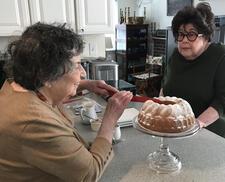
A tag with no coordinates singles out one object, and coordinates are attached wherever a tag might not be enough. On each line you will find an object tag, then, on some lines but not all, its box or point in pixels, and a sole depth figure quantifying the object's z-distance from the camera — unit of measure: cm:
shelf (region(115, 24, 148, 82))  421
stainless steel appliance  257
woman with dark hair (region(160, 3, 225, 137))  153
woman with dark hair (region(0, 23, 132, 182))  71
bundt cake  103
